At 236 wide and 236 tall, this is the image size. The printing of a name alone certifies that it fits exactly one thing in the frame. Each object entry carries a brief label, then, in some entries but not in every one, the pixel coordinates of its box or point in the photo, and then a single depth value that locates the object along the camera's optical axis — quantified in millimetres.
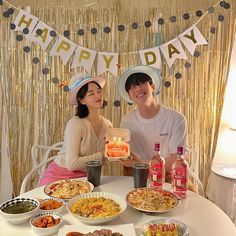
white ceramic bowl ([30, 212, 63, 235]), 1287
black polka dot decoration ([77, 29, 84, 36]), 2789
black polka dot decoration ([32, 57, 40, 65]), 2826
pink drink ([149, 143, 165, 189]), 1764
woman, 2180
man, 2318
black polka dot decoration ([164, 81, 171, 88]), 2830
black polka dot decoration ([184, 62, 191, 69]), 2808
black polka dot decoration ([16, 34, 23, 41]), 2803
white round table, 1344
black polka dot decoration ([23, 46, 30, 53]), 2814
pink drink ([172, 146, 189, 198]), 1667
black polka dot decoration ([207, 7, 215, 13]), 2750
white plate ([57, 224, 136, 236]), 1283
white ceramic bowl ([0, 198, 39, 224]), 1354
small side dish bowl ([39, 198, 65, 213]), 1468
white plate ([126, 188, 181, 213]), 1460
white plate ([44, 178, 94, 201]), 1626
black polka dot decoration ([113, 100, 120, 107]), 2851
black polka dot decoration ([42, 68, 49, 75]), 2836
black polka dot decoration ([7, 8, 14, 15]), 2777
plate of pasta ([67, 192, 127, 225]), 1370
